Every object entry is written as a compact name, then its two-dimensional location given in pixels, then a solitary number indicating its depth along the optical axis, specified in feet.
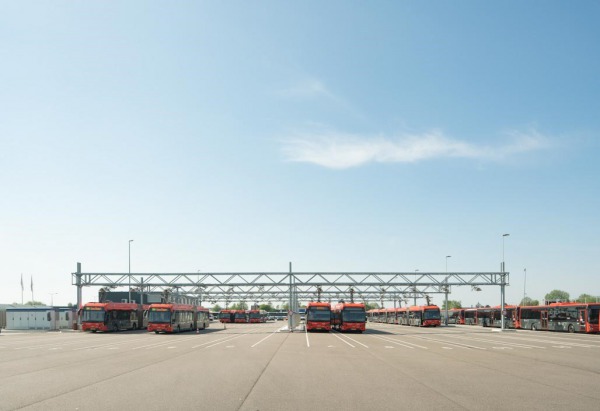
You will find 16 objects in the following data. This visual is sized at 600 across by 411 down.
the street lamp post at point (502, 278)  217.68
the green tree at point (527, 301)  448.16
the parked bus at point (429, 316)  239.30
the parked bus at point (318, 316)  180.45
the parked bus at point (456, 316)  302.86
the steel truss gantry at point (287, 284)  231.71
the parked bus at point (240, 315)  371.97
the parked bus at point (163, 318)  178.40
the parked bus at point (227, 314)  366.43
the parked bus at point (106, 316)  187.62
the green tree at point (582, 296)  485.89
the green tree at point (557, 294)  563.12
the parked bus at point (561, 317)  163.32
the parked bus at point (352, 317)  175.62
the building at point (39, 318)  238.68
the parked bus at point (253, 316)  365.20
